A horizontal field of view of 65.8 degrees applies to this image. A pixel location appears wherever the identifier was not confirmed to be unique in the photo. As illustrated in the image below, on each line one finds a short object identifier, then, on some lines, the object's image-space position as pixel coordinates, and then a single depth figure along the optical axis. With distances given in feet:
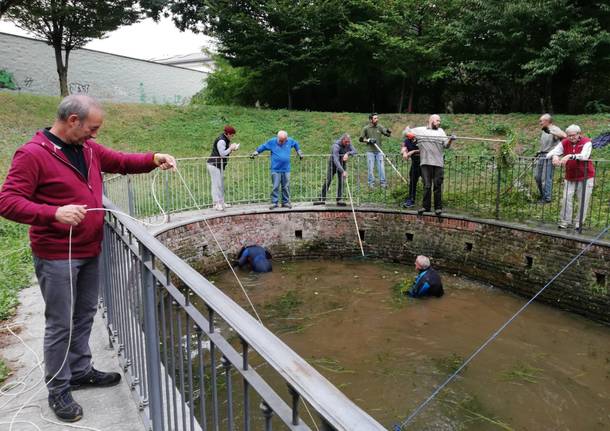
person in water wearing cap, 33.35
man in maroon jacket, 7.83
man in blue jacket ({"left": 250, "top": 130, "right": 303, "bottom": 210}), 35.81
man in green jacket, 39.63
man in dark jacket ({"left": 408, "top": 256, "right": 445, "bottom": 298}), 27.48
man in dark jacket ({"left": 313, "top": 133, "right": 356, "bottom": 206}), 37.37
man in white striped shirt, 32.07
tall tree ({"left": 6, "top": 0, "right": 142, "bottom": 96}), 58.70
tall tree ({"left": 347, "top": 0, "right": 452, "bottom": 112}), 61.62
